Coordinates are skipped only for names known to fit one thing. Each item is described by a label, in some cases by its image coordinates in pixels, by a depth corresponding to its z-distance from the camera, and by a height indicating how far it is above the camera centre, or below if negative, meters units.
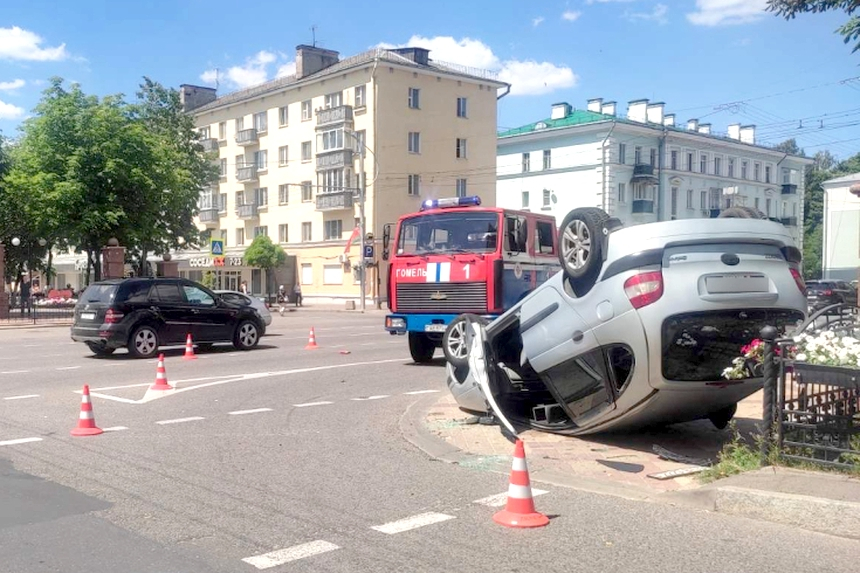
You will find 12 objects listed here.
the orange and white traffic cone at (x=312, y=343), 20.06 -1.57
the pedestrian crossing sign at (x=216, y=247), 43.69 +1.60
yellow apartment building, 52.12 +8.30
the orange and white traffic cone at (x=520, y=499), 5.82 -1.54
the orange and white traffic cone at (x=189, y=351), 17.73 -1.53
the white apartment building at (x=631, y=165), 52.72 +7.44
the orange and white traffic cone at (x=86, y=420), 9.11 -1.54
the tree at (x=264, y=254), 53.41 +1.51
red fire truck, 14.93 +0.25
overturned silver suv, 6.86 -0.31
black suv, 17.42 -0.83
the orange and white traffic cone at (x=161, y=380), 12.61 -1.52
